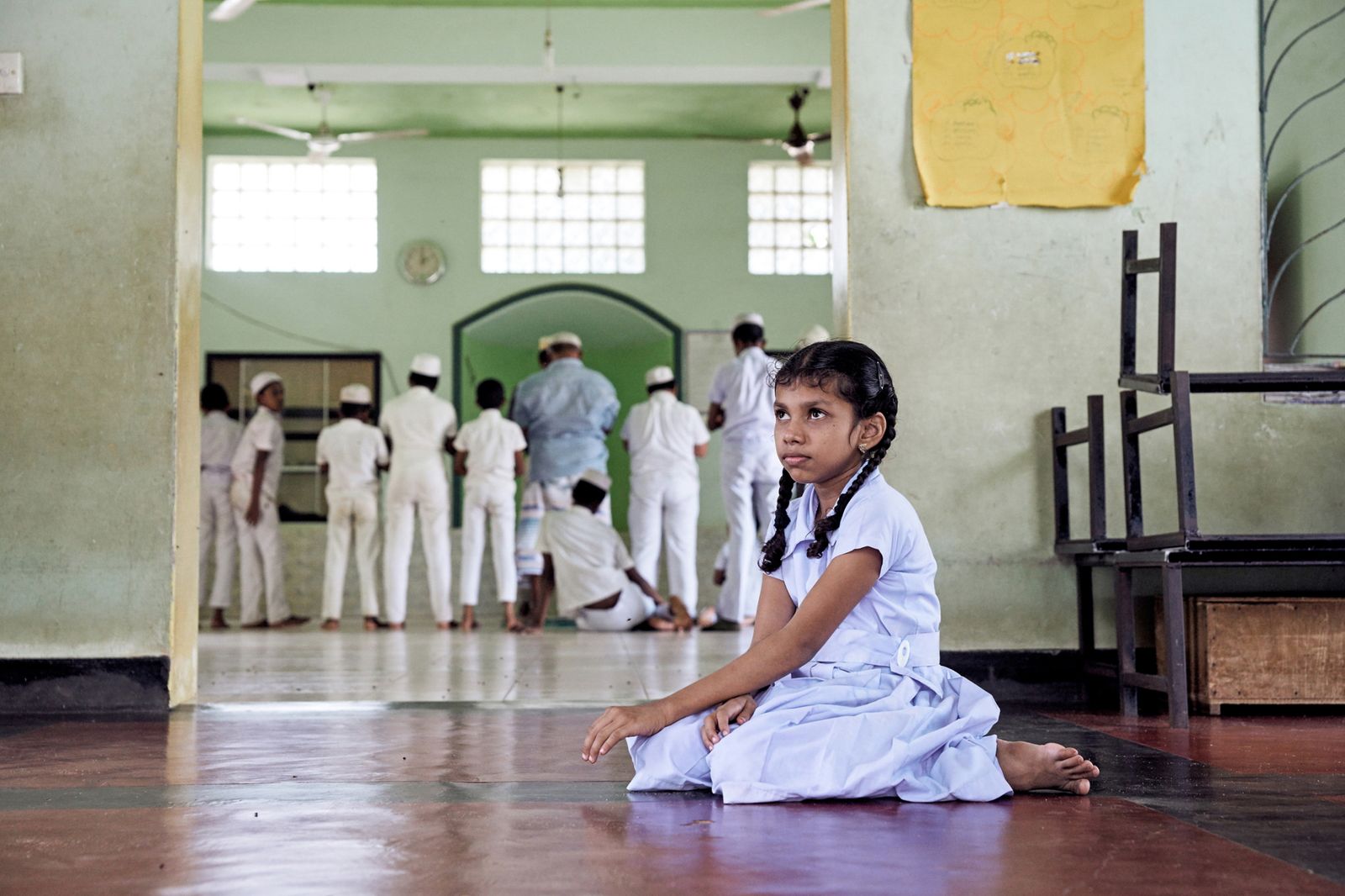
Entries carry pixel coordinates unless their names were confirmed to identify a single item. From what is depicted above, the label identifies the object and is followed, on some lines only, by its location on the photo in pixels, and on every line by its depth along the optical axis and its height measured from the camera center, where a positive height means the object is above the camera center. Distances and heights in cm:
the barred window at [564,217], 1256 +264
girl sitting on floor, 222 -29
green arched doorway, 1248 +158
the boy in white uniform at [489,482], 855 +17
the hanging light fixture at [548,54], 930 +307
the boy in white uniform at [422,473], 865 +24
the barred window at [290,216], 1245 +263
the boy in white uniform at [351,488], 882 +15
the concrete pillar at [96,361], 378 +42
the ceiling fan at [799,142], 1012 +266
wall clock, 1235 +218
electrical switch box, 387 +121
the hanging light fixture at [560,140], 1135 +331
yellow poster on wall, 398 +114
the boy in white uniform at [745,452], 769 +31
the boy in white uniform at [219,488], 912 +16
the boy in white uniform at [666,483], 835 +16
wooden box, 352 -37
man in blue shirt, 859 +52
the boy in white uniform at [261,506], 902 +4
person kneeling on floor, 794 -39
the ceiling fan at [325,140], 1017 +272
